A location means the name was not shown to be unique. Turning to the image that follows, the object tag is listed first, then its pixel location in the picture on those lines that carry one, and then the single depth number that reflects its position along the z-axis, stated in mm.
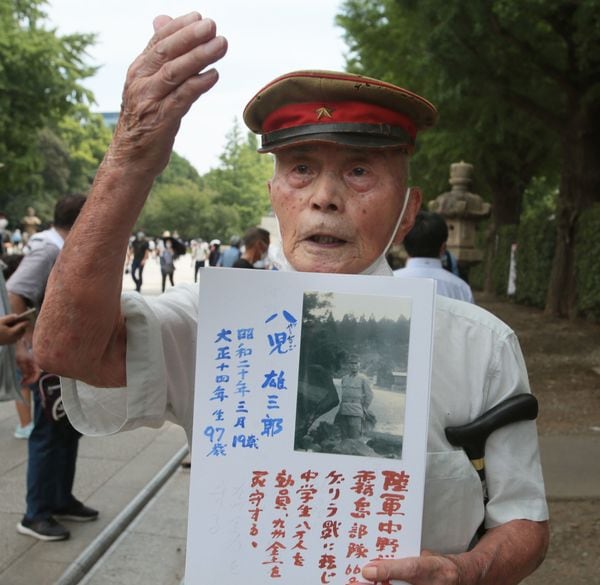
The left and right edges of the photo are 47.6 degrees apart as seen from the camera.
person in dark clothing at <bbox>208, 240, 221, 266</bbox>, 17938
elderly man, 1215
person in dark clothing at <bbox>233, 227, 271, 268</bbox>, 6547
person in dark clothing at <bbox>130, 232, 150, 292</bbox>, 16750
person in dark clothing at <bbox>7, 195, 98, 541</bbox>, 3883
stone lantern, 8758
